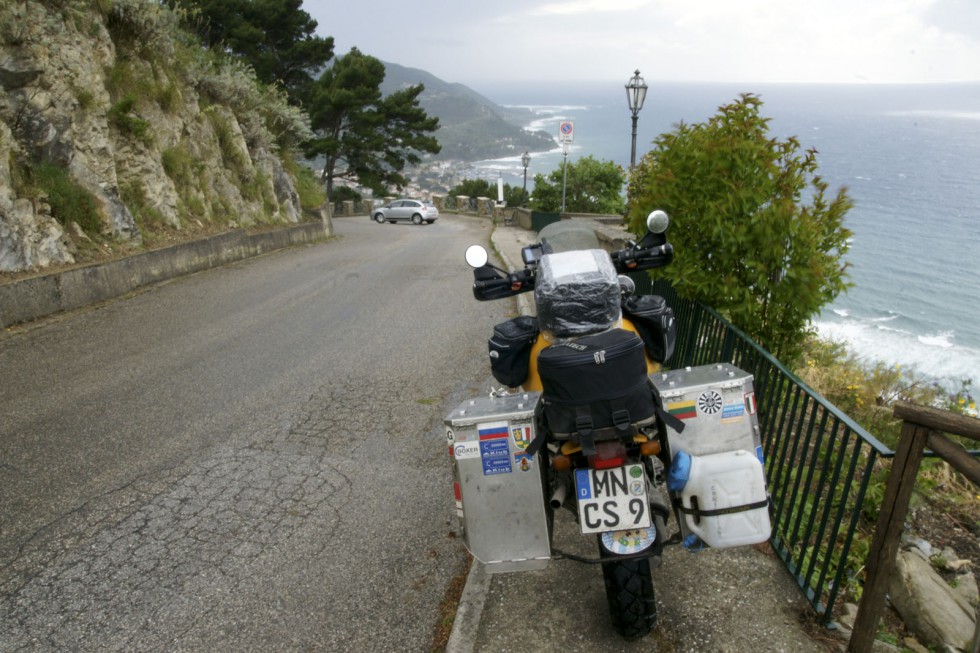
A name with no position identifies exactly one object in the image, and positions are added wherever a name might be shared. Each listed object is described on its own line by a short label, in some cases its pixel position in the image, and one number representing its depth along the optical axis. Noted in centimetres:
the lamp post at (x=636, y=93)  1611
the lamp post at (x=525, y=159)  4011
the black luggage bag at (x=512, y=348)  363
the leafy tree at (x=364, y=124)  5009
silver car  4006
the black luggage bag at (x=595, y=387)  278
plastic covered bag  317
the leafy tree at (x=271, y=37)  3897
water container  298
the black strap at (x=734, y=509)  298
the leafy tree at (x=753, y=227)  466
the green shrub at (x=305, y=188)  2489
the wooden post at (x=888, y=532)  283
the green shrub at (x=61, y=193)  1083
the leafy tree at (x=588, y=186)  3434
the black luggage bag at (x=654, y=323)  364
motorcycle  283
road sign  2334
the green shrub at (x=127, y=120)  1388
